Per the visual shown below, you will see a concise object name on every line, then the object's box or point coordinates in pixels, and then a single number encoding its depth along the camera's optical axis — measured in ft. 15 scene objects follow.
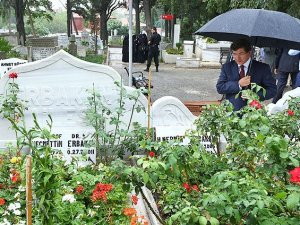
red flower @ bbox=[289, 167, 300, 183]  6.27
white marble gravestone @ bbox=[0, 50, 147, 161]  16.52
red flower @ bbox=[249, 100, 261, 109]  10.46
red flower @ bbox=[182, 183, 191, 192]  9.97
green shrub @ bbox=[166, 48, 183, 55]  65.16
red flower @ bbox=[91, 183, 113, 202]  10.05
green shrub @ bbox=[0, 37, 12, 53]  49.22
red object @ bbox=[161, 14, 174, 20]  79.70
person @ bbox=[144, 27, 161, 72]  50.14
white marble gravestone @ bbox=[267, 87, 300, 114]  16.15
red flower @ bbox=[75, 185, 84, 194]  11.81
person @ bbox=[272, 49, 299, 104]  28.71
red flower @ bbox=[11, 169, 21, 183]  11.61
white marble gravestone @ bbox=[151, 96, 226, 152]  16.70
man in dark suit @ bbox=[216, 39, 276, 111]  14.37
